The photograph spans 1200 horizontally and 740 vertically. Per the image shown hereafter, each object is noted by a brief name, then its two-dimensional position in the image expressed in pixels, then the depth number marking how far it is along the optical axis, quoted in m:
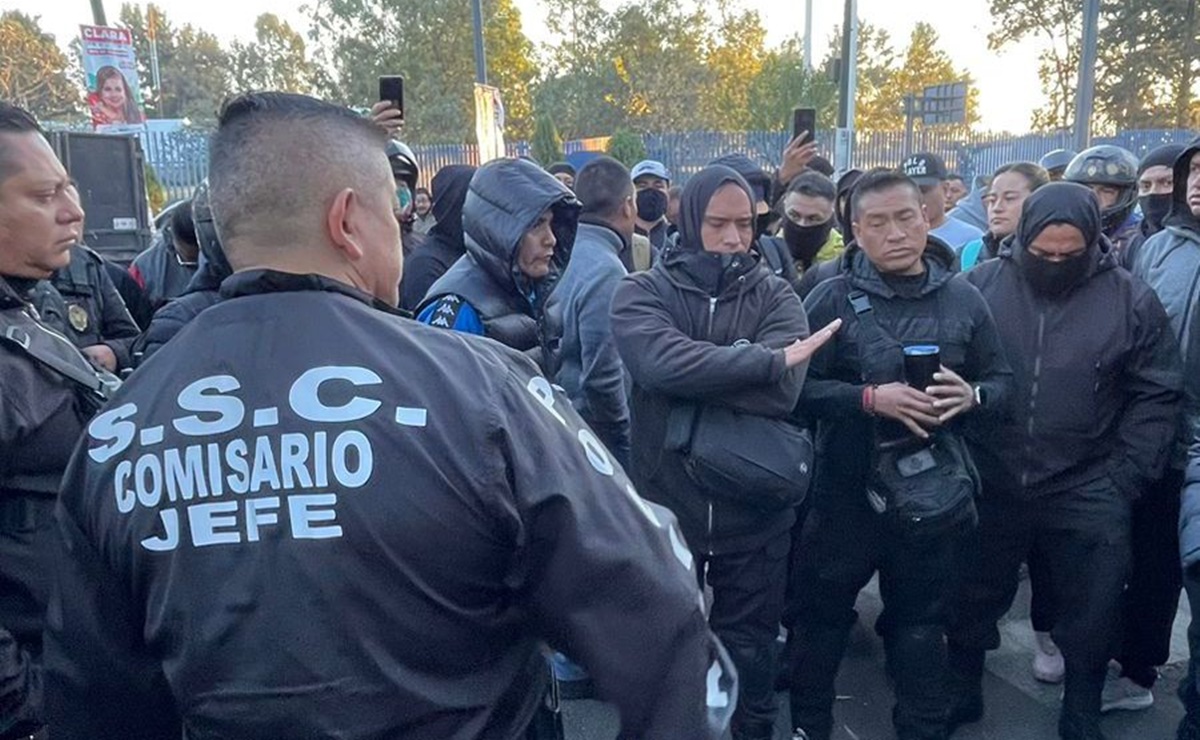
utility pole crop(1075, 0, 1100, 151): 12.09
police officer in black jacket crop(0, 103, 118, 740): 1.91
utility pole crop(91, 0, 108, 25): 12.81
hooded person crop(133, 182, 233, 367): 2.85
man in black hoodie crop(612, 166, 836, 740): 2.99
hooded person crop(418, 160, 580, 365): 2.76
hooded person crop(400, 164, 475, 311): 3.79
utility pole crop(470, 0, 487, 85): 14.28
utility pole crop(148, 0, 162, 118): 51.14
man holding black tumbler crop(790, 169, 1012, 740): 3.08
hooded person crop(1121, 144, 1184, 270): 4.46
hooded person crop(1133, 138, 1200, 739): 3.04
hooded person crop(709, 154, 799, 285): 4.56
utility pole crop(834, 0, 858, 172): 15.13
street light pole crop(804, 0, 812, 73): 30.10
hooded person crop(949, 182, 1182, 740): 3.16
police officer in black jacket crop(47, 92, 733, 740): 1.19
